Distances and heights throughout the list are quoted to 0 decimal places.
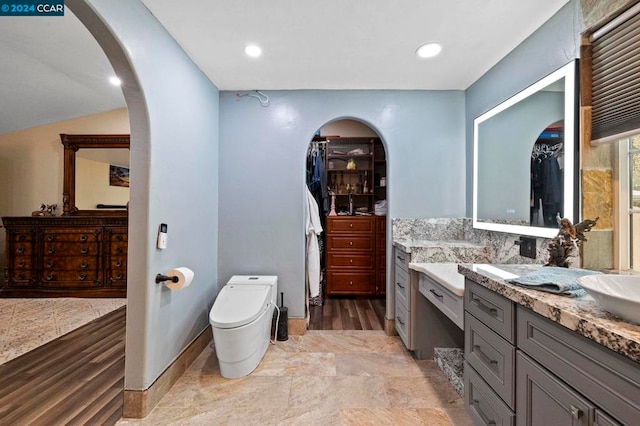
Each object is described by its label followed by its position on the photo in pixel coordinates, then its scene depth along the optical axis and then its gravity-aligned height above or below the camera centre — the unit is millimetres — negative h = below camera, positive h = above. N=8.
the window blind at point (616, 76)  1138 +671
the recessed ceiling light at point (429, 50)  1865 +1237
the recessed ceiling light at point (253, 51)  1883 +1225
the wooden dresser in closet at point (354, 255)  3570 -542
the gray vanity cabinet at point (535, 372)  648 -502
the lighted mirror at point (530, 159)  1432 +393
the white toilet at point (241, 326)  1797 -800
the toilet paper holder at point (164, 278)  1597 -404
